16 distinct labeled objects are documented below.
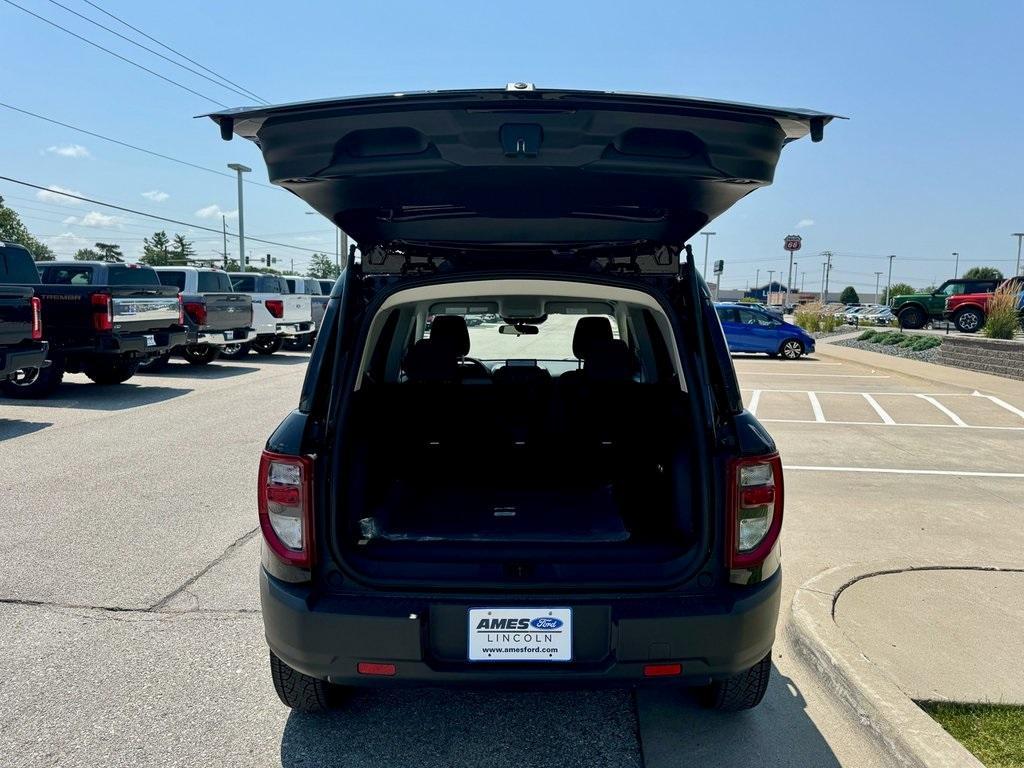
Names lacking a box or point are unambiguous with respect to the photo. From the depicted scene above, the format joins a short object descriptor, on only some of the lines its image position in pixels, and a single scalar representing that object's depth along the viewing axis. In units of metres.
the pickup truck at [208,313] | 14.61
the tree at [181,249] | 95.50
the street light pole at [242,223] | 39.97
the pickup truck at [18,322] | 8.91
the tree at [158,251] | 90.30
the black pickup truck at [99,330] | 10.95
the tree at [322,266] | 108.25
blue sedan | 21.05
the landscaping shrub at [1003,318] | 18.47
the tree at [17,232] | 62.31
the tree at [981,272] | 111.75
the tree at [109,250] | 72.75
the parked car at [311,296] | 20.92
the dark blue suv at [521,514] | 2.24
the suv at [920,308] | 30.64
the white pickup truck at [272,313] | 18.09
